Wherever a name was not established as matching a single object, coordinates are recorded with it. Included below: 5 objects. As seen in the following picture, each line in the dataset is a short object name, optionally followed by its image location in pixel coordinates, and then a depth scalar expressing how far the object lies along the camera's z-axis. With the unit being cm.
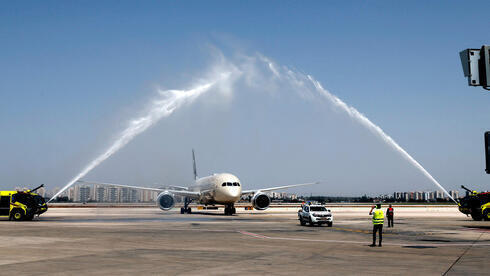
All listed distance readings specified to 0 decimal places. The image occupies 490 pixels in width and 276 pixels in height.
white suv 3550
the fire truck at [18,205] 4175
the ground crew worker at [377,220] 2098
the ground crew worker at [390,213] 3592
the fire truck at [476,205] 4456
